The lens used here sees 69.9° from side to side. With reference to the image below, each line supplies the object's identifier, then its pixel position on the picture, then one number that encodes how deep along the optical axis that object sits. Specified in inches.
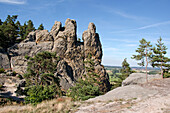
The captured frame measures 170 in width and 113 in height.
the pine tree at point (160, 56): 1159.0
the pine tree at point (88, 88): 776.6
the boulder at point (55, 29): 2016.0
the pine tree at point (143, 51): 1140.8
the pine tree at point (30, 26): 2564.5
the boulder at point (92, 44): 2037.0
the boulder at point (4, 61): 1589.8
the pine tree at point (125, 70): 2048.5
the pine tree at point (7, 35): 1772.9
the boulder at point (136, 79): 1129.4
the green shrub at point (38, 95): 541.9
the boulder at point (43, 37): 1959.2
